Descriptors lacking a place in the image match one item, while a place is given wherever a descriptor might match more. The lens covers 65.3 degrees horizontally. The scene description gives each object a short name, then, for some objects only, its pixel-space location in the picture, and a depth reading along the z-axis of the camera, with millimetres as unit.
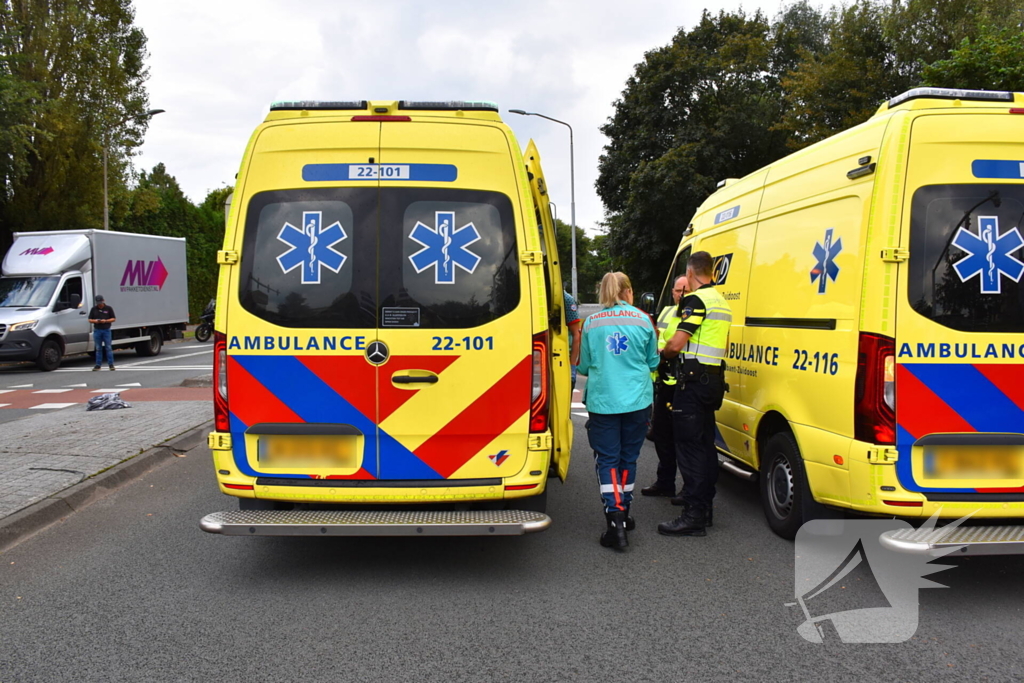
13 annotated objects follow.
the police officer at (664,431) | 6090
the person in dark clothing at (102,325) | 17422
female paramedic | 4910
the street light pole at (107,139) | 24686
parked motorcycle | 28367
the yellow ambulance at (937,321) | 4051
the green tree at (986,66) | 13719
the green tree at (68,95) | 22891
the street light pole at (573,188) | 35538
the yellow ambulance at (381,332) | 4285
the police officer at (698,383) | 5105
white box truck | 17578
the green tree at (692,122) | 30031
